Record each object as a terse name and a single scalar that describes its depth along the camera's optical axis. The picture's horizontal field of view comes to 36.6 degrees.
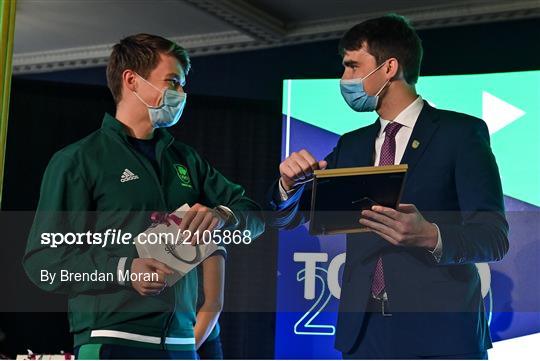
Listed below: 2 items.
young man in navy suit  2.25
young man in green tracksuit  2.36
